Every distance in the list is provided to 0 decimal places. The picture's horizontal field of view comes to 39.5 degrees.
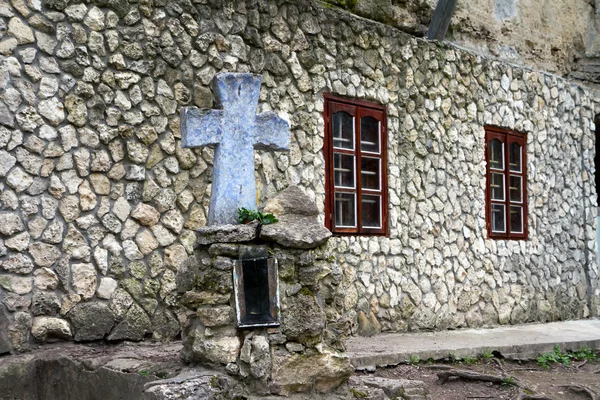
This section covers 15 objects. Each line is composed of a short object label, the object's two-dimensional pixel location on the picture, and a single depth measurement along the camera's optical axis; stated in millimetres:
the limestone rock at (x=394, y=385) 6246
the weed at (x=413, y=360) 8395
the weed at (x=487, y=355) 9064
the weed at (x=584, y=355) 10039
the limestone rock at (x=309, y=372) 5773
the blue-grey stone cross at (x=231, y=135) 6125
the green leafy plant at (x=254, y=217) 6027
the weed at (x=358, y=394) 6059
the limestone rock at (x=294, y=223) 5941
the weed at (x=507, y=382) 8188
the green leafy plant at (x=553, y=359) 9515
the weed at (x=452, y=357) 8805
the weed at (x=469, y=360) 8852
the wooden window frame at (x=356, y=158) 9969
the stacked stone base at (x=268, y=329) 5727
